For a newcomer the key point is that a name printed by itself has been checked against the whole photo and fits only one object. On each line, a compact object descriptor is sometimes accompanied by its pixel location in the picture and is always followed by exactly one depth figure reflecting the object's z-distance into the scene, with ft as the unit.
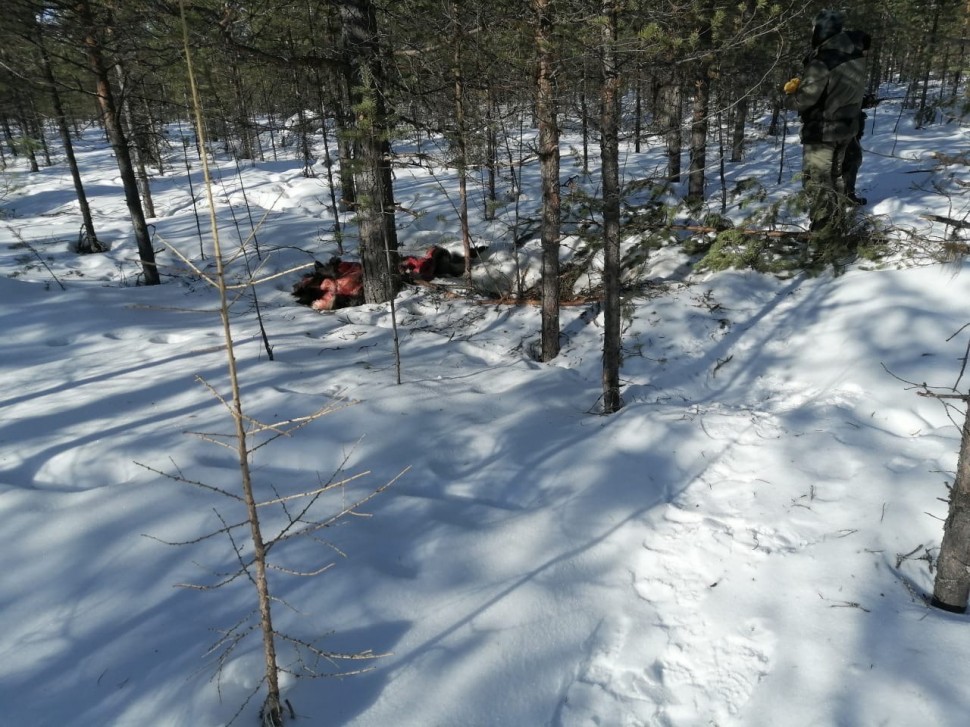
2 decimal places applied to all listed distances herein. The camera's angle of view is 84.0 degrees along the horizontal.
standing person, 25.14
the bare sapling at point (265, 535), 6.77
